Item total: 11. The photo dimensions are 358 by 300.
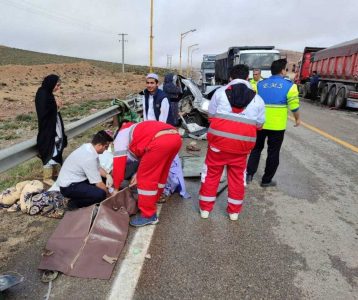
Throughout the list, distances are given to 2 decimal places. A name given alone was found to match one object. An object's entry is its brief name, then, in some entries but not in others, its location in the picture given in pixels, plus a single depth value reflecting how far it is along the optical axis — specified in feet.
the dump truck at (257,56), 70.38
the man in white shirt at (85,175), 13.71
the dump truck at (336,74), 58.18
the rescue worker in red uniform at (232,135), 13.79
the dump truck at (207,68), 139.74
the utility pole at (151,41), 78.69
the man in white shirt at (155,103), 18.56
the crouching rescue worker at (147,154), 13.00
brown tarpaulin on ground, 10.26
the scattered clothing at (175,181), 16.33
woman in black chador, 16.97
